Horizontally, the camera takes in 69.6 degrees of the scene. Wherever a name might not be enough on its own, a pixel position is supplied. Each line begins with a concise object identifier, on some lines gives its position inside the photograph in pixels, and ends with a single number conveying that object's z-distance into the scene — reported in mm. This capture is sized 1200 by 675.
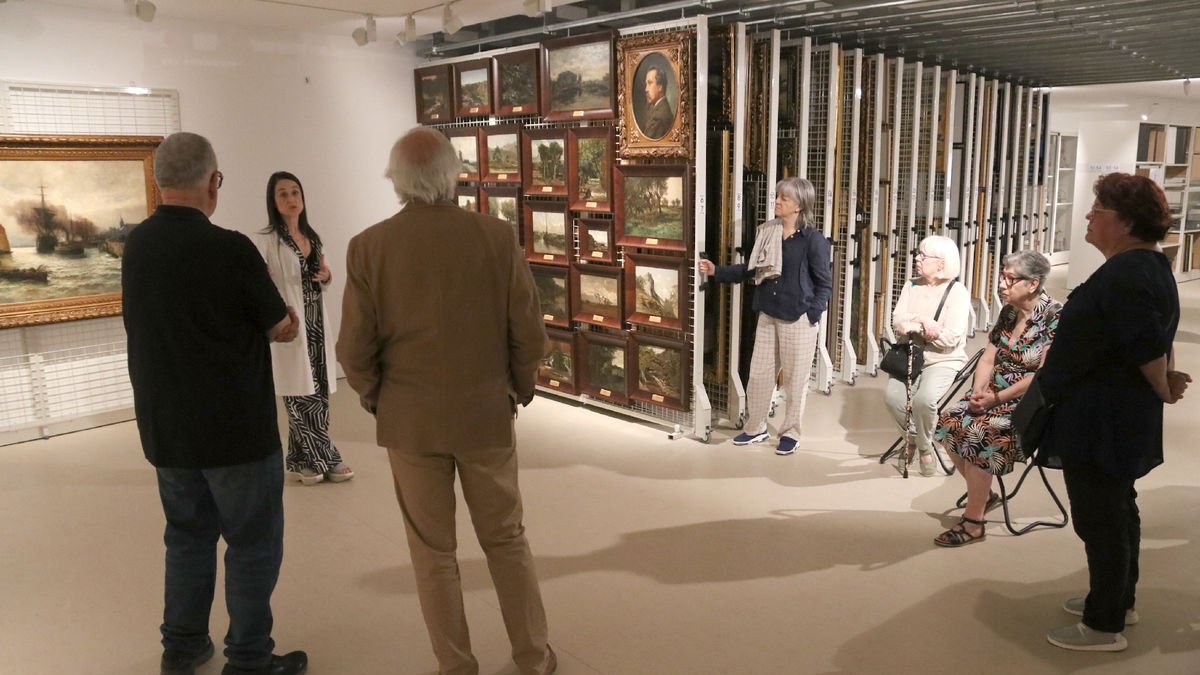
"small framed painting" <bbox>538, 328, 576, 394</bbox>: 6859
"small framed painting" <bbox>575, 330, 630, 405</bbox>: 6445
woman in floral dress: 4004
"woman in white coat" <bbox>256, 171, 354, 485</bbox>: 4660
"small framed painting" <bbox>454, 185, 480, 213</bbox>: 7459
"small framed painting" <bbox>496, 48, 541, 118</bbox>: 6633
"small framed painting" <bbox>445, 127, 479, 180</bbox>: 7352
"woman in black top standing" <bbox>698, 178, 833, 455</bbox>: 5488
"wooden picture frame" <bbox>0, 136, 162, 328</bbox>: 5914
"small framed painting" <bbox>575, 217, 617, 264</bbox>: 6340
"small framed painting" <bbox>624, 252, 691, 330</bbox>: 5895
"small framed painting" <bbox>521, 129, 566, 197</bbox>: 6582
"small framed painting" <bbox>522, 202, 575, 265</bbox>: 6680
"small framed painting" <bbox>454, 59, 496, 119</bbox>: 7059
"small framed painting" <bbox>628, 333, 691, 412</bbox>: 5984
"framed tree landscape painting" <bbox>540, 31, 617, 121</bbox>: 6031
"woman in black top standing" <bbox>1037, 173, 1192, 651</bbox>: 2951
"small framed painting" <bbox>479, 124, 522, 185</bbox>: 6973
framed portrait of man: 5578
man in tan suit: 2643
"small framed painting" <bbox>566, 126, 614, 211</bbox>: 6219
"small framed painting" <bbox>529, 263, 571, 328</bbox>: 6777
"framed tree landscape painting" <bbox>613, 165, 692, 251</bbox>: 5750
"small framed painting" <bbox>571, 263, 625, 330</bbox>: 6379
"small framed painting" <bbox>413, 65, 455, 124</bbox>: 7578
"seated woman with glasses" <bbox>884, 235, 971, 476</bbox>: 4949
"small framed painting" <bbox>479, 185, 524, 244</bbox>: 7086
